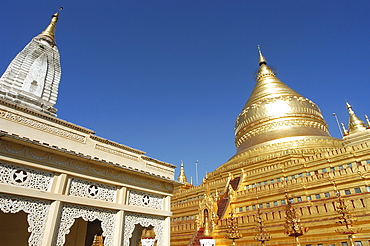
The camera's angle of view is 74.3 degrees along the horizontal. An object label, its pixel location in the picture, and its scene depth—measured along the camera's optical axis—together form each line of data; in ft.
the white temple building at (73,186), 21.57
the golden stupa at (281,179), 41.32
